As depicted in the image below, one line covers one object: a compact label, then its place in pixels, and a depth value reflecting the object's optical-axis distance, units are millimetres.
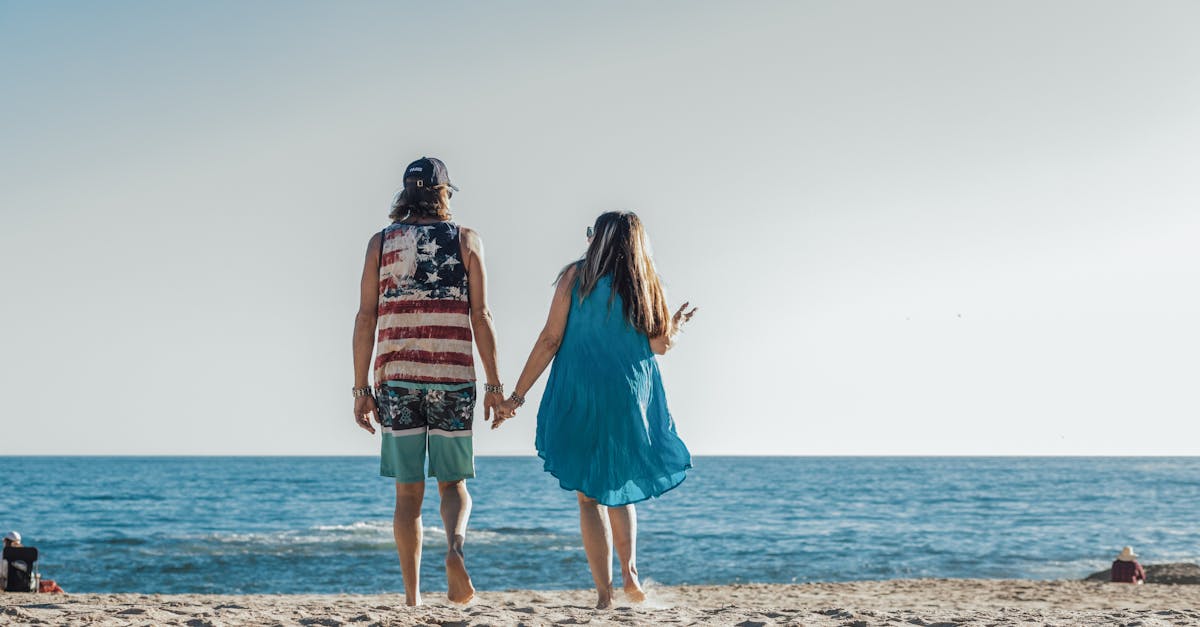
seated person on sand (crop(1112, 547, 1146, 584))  13203
